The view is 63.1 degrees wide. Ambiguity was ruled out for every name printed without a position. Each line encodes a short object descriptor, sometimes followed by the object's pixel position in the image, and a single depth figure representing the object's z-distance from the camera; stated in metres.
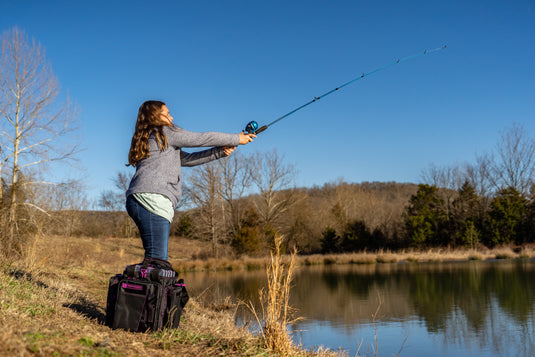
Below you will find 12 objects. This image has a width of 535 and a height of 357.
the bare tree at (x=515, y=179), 31.27
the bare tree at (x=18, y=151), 10.82
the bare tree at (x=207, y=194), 29.45
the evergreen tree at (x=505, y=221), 27.05
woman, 2.93
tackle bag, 2.90
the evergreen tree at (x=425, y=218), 28.77
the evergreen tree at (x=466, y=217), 27.44
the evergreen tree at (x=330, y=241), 30.75
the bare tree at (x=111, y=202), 41.19
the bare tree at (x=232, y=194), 31.05
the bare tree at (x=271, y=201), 32.34
